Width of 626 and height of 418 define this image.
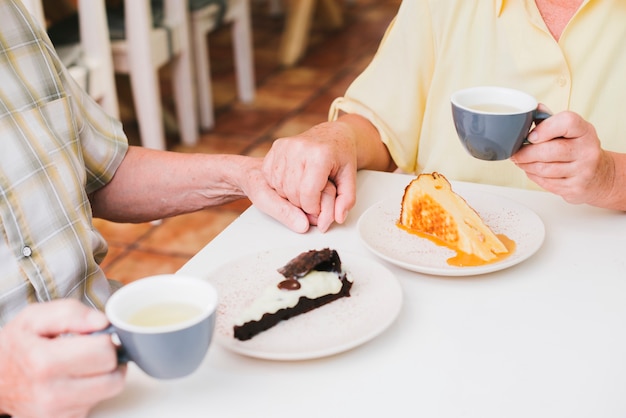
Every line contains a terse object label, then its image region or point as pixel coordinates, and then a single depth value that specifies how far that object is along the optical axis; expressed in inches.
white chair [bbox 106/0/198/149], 109.0
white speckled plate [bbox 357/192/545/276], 37.1
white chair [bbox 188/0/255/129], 129.1
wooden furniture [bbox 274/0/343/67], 163.0
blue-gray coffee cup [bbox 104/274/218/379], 25.6
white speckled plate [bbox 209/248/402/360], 31.3
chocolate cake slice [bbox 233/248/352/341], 32.4
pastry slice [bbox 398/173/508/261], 38.7
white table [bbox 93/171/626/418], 29.0
